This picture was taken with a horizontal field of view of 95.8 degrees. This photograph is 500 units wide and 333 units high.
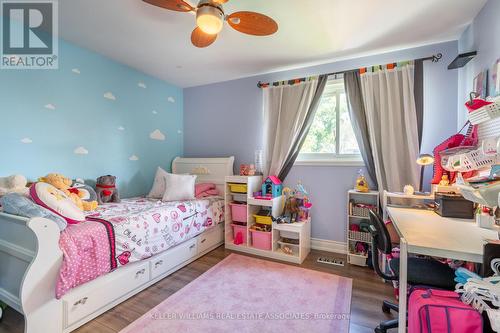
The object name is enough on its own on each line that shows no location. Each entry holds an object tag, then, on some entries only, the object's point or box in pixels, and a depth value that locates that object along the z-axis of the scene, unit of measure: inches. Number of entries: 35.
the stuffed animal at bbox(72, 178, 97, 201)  91.0
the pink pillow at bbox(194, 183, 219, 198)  123.0
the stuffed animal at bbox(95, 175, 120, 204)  102.7
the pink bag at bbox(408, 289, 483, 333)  39.5
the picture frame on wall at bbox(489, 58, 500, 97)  58.8
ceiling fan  56.9
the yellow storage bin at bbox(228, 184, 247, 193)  115.4
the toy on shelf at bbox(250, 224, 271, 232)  111.0
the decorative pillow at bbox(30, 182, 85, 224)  64.1
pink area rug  63.9
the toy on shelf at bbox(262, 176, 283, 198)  111.5
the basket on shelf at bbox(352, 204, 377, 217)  98.9
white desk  42.4
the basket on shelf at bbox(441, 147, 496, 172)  56.3
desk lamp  84.0
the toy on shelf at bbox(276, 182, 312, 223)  109.0
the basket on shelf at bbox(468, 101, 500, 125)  50.0
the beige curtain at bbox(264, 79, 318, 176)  114.3
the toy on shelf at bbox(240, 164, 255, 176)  119.2
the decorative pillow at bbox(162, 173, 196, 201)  114.2
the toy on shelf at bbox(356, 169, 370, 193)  99.4
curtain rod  92.2
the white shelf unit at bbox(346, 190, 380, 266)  98.0
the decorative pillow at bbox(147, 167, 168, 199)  121.6
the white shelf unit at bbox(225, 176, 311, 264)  103.9
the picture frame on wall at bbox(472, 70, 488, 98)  68.1
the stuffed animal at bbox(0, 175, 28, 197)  75.0
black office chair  53.2
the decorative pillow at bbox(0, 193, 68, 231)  58.8
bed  54.6
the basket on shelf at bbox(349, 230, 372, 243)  98.0
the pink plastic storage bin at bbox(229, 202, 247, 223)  117.2
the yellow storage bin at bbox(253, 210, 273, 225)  110.6
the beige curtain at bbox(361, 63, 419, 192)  94.3
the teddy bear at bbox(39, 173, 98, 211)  78.6
